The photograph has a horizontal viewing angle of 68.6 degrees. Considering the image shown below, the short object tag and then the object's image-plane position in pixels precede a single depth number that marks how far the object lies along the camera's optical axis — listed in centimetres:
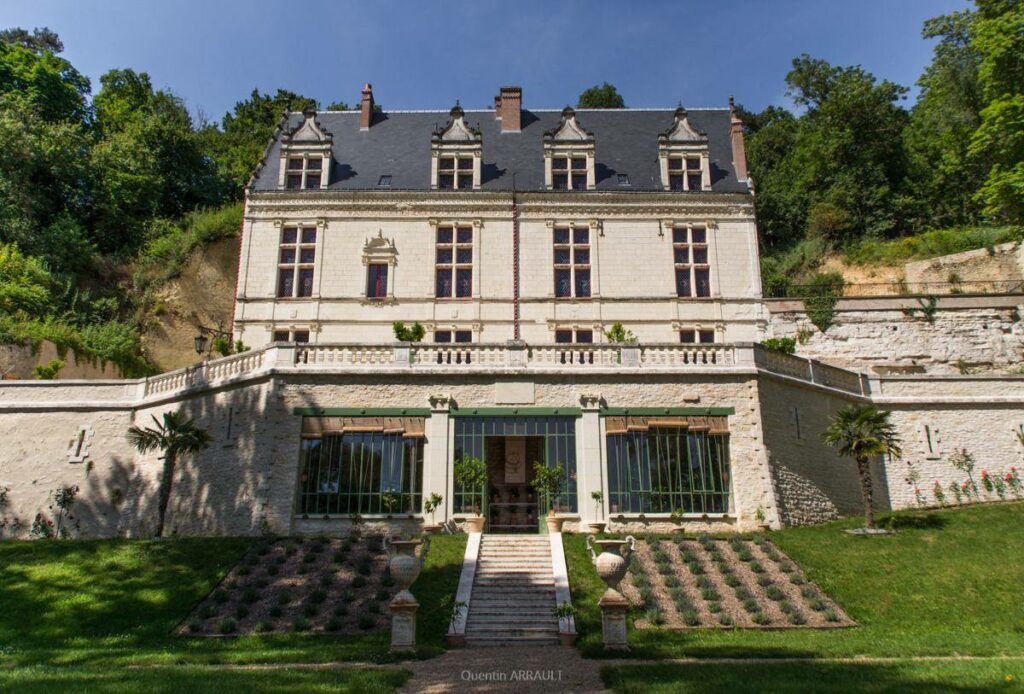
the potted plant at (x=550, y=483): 1638
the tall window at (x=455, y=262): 2452
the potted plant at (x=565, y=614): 1124
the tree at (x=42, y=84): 3422
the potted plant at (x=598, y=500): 1625
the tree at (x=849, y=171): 3628
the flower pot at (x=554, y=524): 1555
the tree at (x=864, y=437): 1566
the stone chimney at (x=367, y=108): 2892
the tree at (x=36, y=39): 4088
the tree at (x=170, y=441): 1608
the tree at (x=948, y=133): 3434
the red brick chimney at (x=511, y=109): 2866
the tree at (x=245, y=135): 3944
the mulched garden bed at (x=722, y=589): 1164
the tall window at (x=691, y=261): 2454
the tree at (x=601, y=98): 4906
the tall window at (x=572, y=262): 2461
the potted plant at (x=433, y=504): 1617
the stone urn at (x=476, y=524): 1545
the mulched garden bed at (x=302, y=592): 1160
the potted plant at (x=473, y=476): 1638
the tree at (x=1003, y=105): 2256
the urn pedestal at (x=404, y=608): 1015
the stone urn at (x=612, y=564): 1042
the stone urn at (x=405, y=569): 1062
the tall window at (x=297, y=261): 2448
